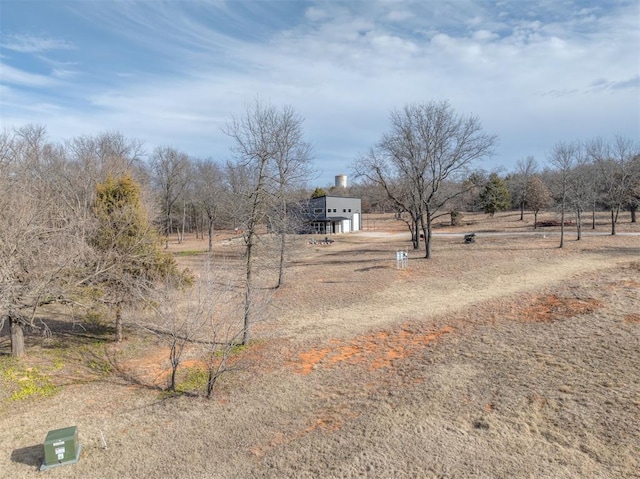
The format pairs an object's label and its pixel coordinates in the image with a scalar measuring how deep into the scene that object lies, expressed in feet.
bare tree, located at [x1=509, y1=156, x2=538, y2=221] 161.67
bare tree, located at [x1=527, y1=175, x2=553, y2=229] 147.74
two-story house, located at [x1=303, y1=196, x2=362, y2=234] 175.11
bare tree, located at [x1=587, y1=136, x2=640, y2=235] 107.65
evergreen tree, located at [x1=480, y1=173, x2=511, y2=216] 175.56
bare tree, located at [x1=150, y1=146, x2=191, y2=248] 160.25
